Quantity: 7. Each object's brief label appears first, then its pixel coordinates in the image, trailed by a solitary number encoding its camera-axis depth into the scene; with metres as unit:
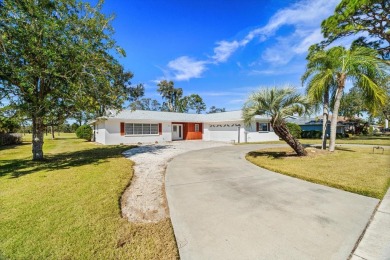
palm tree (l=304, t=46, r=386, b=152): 10.48
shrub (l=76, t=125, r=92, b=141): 23.88
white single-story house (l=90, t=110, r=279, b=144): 18.56
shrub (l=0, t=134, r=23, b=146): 18.64
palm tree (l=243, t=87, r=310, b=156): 9.77
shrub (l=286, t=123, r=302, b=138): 24.83
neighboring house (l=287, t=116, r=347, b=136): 33.30
